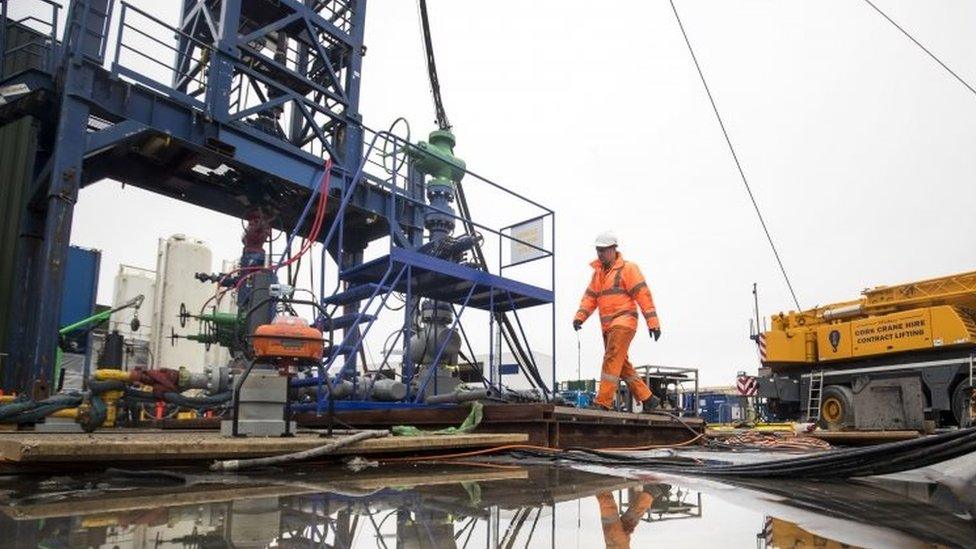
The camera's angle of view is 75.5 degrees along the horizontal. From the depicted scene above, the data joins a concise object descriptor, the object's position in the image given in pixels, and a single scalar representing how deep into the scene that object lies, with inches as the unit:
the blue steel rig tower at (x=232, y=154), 279.4
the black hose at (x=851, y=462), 101.7
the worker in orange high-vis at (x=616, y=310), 262.8
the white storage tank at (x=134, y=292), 823.0
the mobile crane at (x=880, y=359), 401.7
